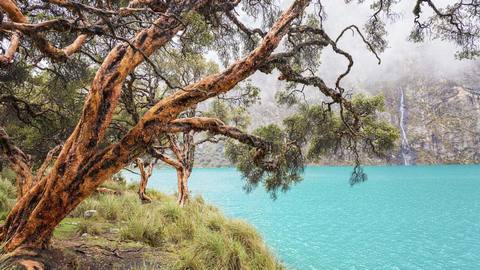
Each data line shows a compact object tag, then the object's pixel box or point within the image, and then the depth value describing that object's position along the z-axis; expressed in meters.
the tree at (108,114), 4.15
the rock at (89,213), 9.79
